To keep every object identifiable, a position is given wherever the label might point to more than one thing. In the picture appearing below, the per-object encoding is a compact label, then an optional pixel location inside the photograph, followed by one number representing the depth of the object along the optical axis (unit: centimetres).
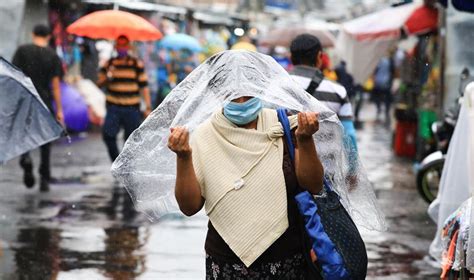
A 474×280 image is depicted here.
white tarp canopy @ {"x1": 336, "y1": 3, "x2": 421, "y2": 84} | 2867
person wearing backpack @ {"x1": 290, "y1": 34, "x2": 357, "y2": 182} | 1179
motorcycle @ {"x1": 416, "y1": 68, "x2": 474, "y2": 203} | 1727
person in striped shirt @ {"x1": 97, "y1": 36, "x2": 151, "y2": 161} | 1957
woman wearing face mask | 736
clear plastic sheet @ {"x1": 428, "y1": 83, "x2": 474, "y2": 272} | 1129
